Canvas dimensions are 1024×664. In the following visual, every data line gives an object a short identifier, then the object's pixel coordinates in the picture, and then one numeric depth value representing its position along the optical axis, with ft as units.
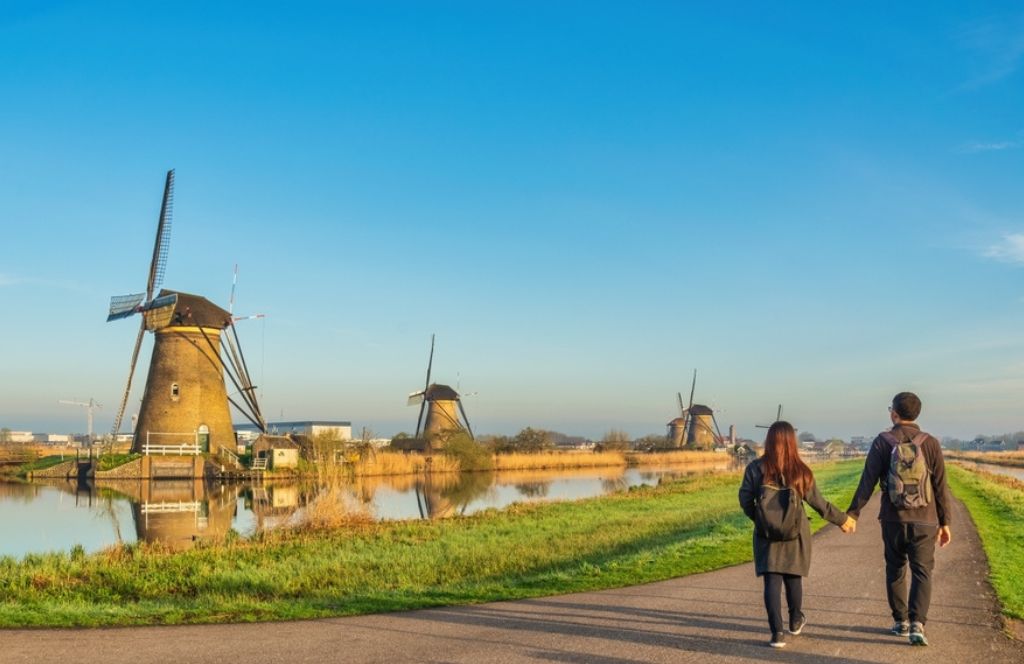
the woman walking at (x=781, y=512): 21.62
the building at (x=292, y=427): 254.80
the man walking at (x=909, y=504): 21.83
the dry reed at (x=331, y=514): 65.16
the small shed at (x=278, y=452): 158.51
